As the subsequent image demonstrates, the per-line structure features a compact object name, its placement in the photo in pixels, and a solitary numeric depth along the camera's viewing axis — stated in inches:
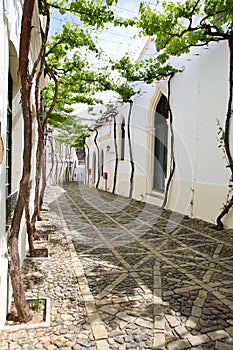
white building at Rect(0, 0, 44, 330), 92.2
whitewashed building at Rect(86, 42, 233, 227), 255.8
